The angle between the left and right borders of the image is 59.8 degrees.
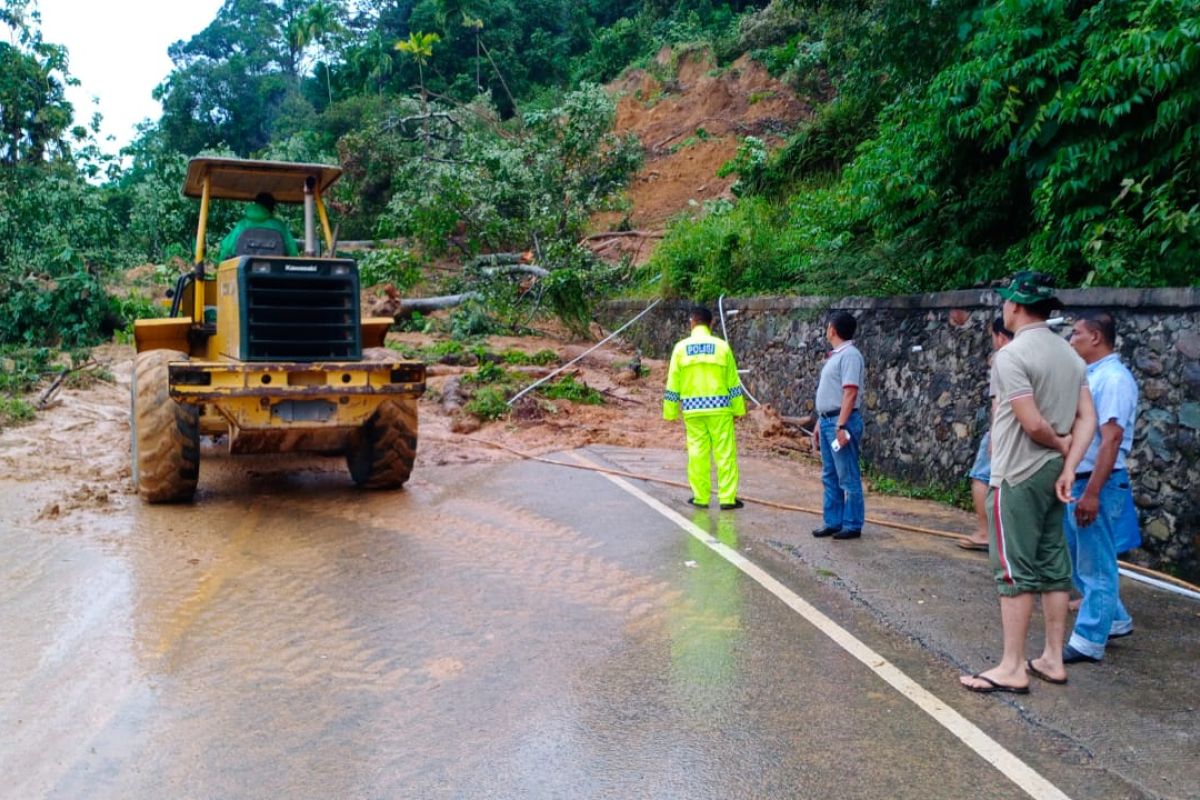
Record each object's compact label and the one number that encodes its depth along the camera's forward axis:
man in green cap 4.92
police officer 9.57
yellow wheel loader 8.98
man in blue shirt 5.41
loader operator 10.05
